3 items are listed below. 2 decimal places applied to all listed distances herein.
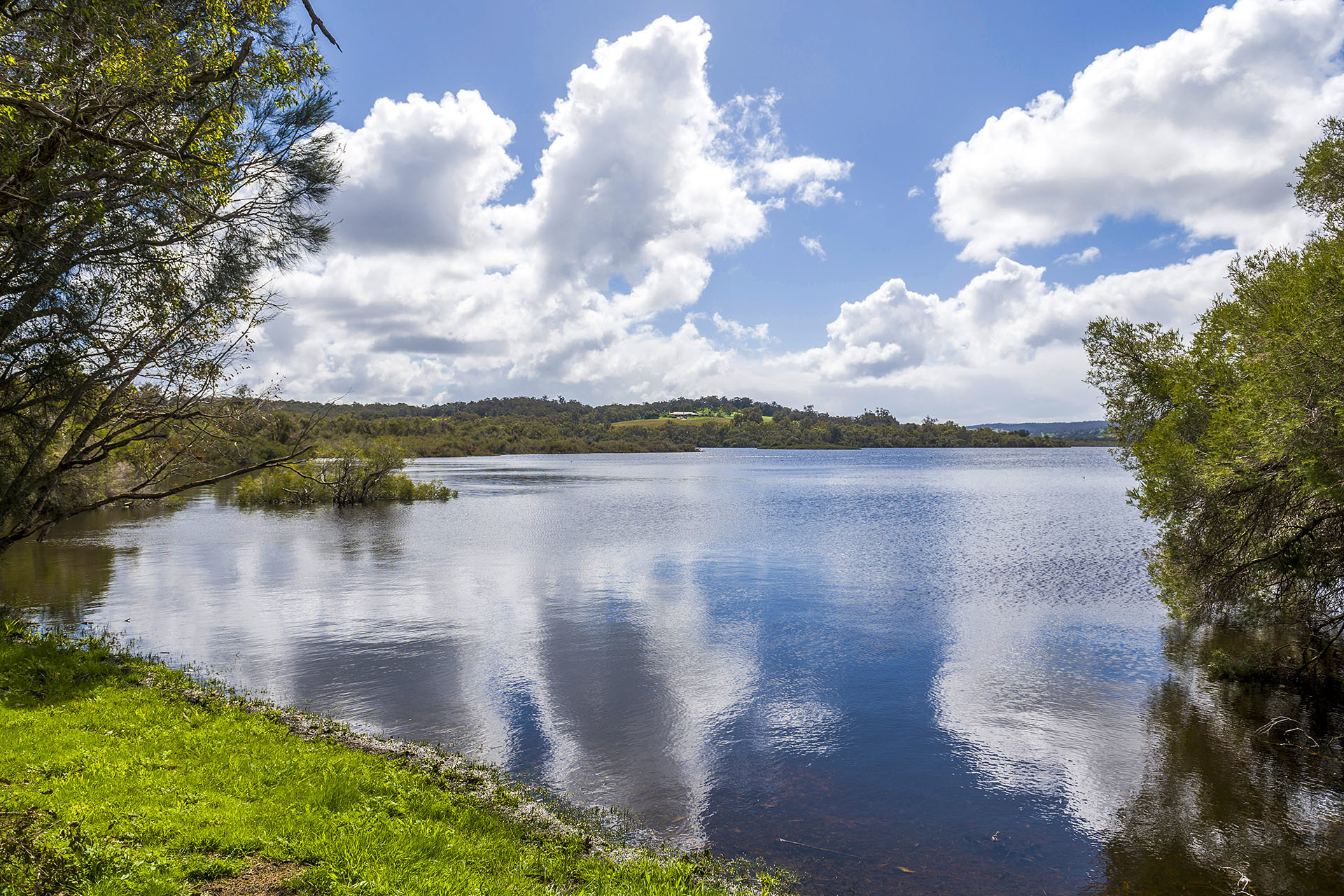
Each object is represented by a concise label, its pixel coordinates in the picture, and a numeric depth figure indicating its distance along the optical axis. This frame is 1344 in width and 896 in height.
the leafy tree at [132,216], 6.86
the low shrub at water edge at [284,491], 56.94
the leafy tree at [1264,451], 10.70
